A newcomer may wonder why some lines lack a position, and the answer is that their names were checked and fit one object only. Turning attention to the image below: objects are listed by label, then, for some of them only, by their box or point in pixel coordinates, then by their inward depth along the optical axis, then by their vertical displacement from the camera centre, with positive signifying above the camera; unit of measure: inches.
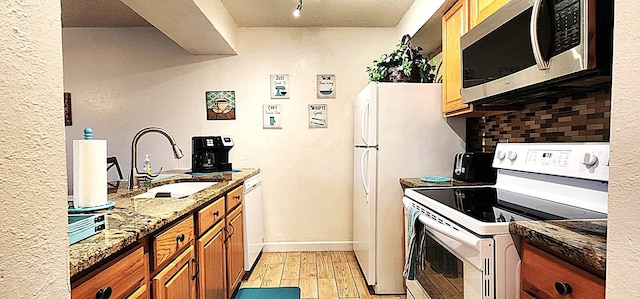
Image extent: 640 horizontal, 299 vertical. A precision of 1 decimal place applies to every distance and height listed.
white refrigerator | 105.6 -3.3
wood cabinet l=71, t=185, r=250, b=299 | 40.8 -18.8
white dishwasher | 121.3 -27.7
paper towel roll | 52.9 -4.4
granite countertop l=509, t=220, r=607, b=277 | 35.5 -10.7
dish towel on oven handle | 77.4 -21.7
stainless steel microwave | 49.9 +14.3
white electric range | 51.0 -11.3
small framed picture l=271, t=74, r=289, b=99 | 152.1 +22.2
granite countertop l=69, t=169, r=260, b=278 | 35.5 -10.6
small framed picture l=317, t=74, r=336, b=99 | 151.8 +22.1
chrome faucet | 85.5 -4.4
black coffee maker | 131.0 -4.3
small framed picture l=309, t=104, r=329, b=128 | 152.5 +10.8
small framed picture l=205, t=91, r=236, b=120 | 151.8 +15.7
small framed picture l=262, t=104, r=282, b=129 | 152.4 +10.0
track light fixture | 122.6 +43.8
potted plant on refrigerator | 108.5 +22.0
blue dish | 98.3 -10.4
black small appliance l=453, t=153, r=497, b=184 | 95.7 -7.4
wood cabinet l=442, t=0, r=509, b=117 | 84.8 +25.7
